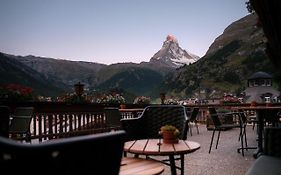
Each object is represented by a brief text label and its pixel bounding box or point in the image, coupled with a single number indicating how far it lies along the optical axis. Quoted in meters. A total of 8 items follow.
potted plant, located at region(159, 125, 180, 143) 2.04
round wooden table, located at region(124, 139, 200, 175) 1.77
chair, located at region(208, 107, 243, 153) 4.15
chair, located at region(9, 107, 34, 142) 3.58
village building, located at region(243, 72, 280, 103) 33.67
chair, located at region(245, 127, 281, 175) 1.83
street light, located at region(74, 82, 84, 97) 5.75
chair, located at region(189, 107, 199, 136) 6.88
